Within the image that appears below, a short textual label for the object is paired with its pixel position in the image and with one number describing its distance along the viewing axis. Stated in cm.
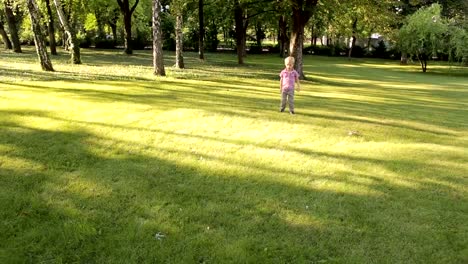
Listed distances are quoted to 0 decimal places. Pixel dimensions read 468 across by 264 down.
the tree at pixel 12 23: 2745
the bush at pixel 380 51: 5603
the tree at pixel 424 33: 3716
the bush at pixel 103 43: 4625
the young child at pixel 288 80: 1095
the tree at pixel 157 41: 1741
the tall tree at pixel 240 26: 2964
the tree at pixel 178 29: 2134
